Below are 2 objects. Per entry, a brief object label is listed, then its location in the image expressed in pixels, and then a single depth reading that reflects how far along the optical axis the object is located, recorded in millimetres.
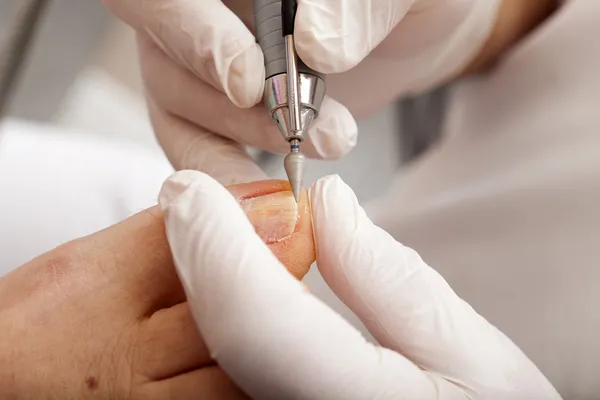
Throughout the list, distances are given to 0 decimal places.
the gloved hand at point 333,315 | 220
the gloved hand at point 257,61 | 278
